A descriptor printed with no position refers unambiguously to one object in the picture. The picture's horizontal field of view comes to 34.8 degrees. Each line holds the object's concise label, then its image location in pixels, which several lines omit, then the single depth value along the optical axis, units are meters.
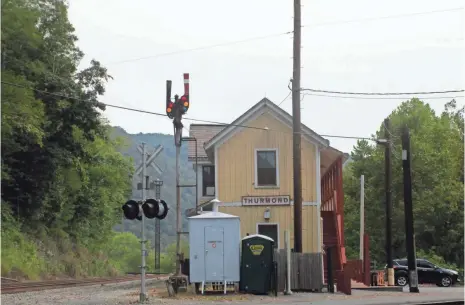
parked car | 38.28
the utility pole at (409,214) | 27.09
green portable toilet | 23.66
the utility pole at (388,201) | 38.10
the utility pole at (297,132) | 25.77
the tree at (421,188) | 55.59
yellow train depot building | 31.27
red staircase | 33.44
